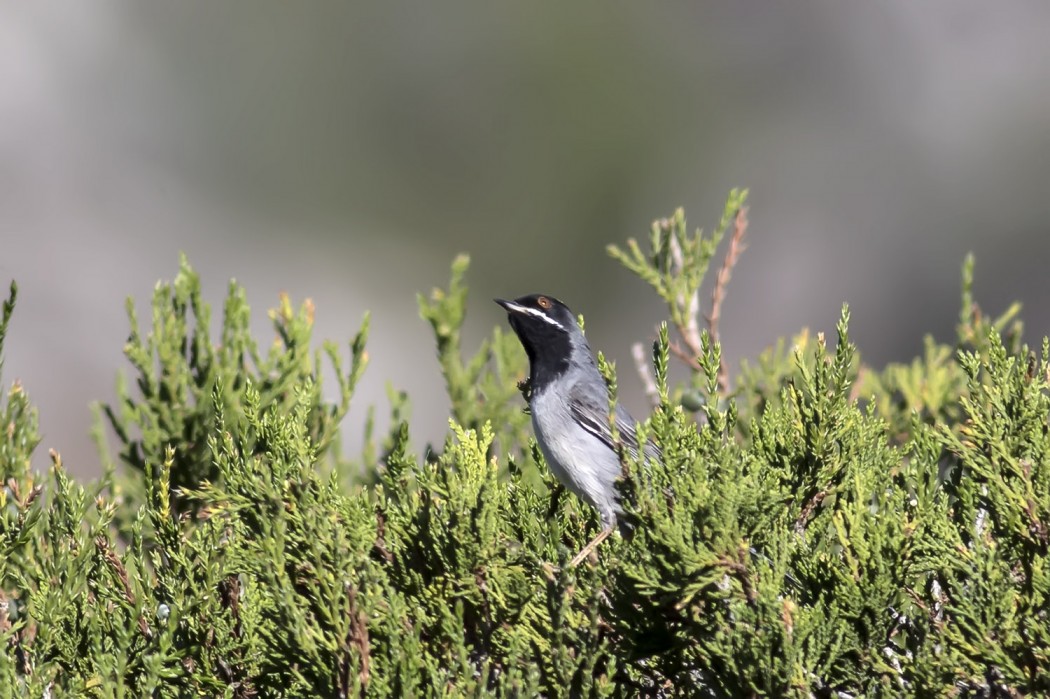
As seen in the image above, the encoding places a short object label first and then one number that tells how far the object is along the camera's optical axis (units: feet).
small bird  24.16
